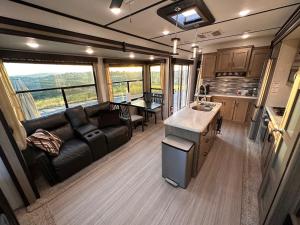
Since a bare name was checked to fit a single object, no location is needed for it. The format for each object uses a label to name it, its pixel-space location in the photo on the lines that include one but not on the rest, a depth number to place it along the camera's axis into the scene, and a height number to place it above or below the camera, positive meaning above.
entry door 1.13 -0.81
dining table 3.84 -1.01
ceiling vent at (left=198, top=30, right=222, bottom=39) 2.42 +0.72
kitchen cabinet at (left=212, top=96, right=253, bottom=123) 3.91 -1.19
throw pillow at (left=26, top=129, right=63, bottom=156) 1.96 -1.03
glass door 5.14 -0.61
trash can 1.77 -1.27
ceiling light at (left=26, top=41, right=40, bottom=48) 1.61 +0.43
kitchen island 1.88 -0.88
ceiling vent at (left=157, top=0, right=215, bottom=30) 1.32 +0.68
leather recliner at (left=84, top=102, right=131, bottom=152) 2.81 -1.27
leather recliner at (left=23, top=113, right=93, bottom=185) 1.90 -1.29
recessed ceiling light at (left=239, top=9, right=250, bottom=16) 1.61 +0.73
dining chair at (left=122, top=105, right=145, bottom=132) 3.38 -1.29
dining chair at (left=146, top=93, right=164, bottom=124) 4.34 -0.92
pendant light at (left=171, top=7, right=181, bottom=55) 1.80 +0.41
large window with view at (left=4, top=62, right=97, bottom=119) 2.37 -0.23
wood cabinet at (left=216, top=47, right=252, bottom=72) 3.62 +0.32
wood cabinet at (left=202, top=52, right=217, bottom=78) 4.22 +0.20
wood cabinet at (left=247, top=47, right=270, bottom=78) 3.42 +0.23
